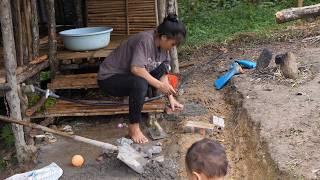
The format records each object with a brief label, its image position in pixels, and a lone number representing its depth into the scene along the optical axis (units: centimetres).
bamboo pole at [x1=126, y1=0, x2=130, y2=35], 744
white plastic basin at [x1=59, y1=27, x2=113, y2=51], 609
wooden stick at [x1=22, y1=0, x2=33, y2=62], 538
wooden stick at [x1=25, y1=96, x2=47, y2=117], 500
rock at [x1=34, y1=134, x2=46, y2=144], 526
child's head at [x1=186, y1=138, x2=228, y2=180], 247
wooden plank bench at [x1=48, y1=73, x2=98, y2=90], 588
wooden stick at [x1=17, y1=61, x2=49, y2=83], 505
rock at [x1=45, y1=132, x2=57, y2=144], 535
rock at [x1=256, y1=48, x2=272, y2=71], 686
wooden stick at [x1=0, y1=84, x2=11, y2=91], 464
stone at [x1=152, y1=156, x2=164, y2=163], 453
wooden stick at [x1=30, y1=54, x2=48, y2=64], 562
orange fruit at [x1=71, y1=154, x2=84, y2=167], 468
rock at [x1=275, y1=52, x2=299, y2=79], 634
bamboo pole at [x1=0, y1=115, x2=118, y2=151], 423
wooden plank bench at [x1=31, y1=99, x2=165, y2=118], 545
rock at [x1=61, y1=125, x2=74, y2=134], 553
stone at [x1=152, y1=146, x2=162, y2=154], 479
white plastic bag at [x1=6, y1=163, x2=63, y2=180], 421
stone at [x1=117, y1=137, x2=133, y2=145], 494
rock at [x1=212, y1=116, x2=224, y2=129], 553
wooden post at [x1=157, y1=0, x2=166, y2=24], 638
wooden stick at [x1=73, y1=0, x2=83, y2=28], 800
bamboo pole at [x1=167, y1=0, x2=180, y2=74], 676
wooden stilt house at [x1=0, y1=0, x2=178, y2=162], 471
